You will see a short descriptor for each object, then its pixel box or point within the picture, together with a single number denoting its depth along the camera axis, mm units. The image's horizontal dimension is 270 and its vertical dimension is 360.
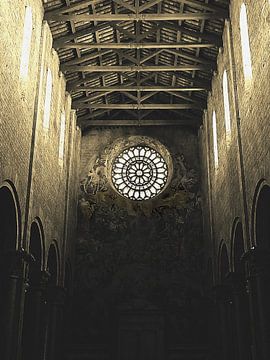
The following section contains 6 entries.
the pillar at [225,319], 18438
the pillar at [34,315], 15844
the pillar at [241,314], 16078
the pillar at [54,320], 18766
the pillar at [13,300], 12664
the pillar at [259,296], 12891
